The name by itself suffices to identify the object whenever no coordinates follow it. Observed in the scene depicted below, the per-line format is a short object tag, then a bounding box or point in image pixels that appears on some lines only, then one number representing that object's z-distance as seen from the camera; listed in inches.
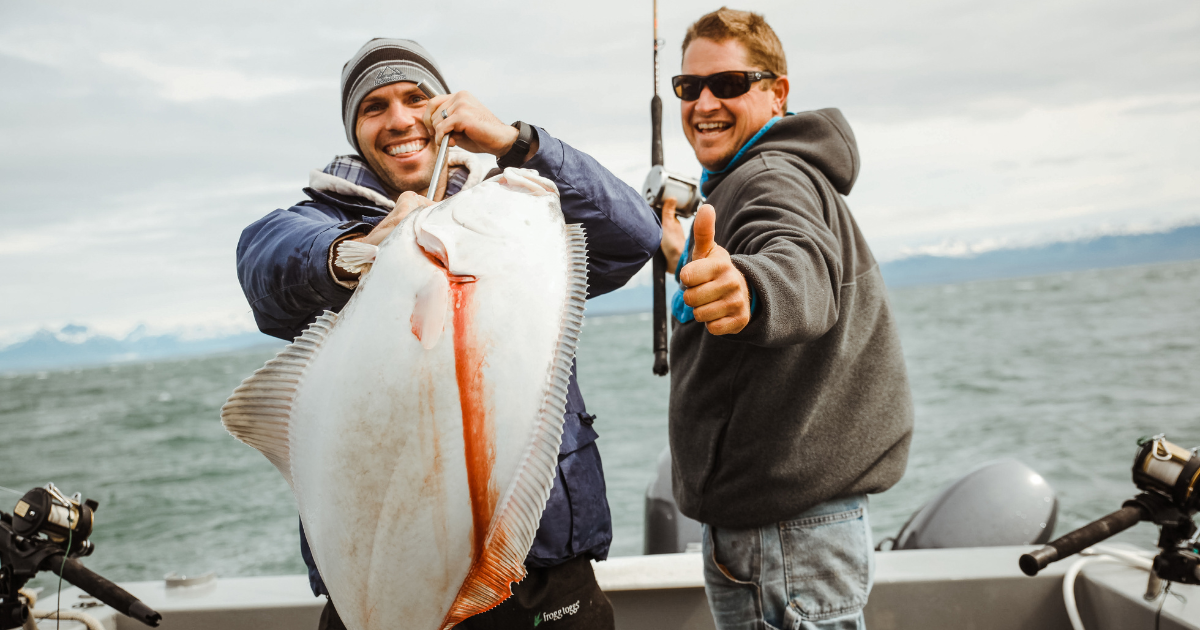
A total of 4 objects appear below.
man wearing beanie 55.4
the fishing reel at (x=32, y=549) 90.4
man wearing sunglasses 75.9
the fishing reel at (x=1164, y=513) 90.2
